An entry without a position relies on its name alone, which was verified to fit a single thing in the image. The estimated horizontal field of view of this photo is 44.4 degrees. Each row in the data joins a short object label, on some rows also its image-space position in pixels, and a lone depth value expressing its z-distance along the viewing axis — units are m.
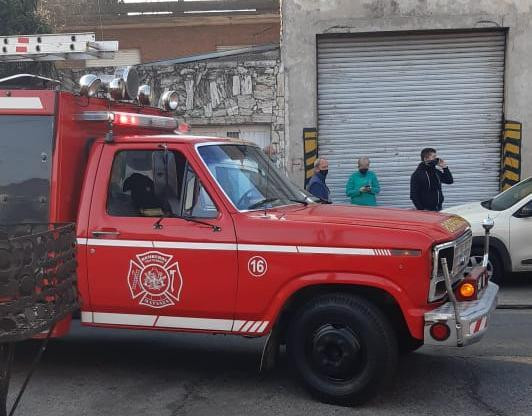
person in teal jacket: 10.79
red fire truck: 4.49
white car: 8.39
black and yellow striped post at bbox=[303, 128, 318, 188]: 12.30
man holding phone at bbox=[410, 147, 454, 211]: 10.02
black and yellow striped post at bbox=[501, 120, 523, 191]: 12.20
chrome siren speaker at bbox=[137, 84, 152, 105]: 6.40
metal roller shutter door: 12.35
